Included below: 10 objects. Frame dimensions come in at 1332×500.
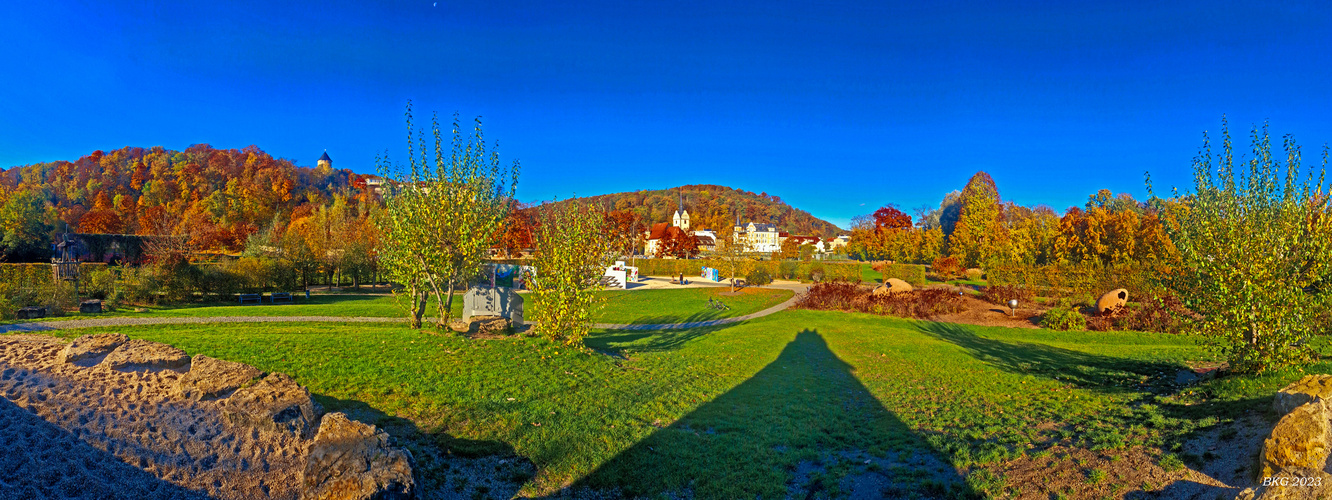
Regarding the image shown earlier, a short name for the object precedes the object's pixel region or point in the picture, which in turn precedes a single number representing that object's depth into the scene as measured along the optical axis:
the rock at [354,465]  4.63
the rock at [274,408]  5.40
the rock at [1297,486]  3.64
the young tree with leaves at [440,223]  12.95
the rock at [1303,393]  5.30
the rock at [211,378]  5.73
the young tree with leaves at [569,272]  12.14
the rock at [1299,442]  4.41
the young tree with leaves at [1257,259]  8.26
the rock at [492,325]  13.14
